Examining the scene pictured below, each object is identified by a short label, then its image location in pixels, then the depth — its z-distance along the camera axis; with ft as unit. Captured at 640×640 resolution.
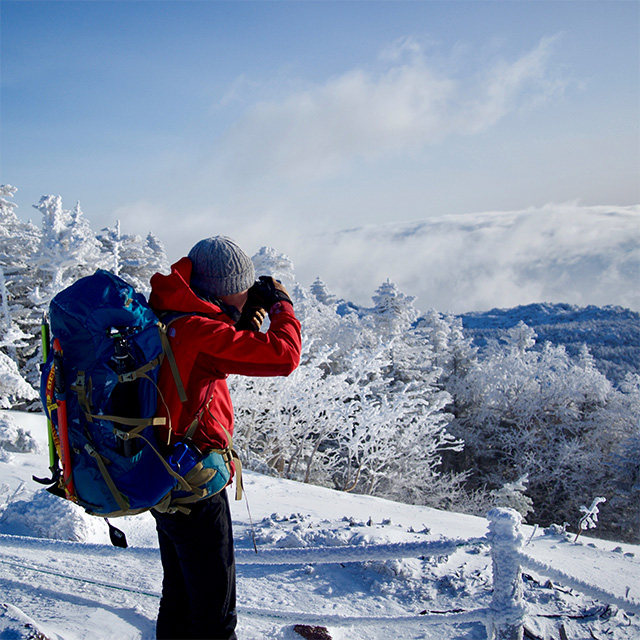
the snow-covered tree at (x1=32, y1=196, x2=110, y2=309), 54.13
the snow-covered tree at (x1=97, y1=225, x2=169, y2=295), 72.91
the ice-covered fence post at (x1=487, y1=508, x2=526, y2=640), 7.68
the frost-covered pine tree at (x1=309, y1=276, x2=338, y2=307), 129.08
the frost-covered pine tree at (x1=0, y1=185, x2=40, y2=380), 58.39
